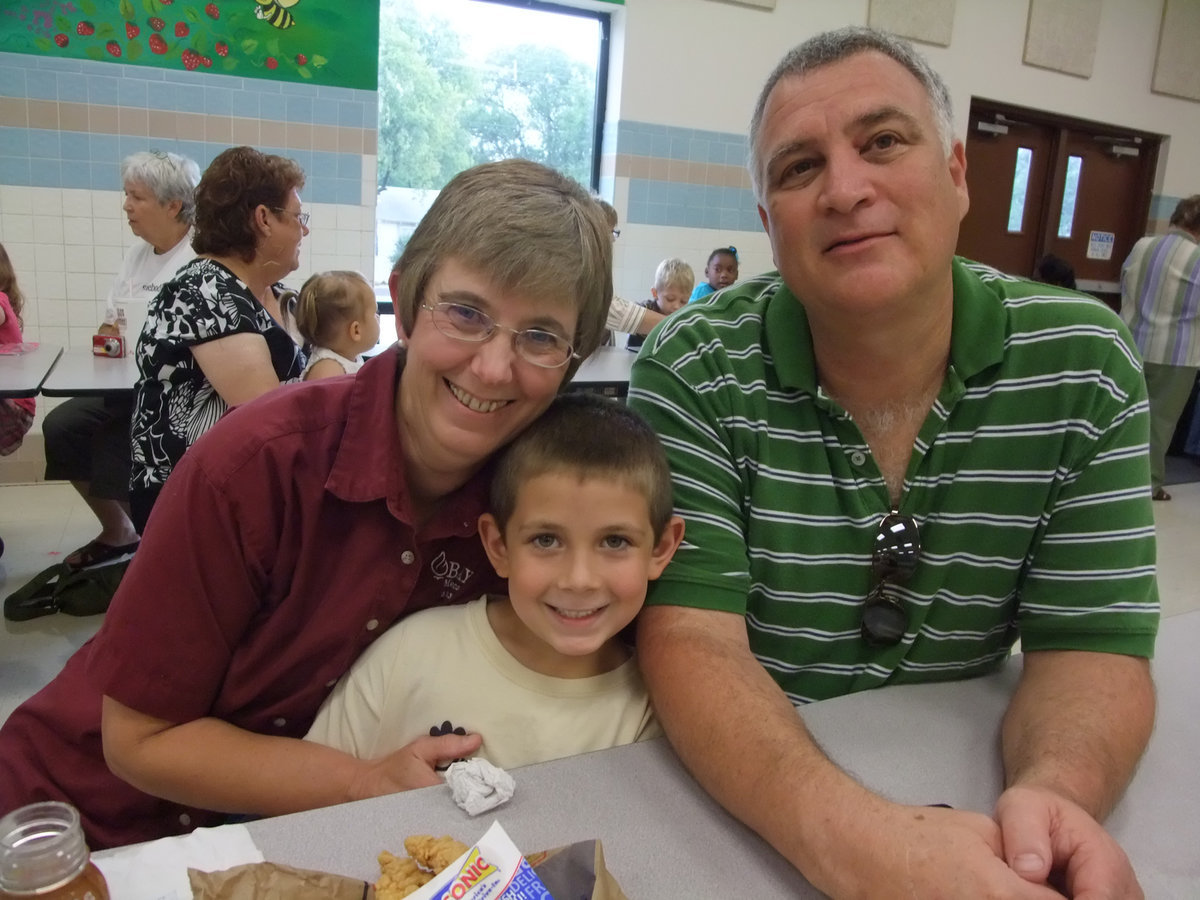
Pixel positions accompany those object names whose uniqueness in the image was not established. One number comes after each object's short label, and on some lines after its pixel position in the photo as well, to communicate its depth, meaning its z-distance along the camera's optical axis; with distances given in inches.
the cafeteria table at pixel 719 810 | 33.2
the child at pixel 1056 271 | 234.1
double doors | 265.0
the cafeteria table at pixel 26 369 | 103.5
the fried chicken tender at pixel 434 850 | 30.5
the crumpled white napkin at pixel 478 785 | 35.4
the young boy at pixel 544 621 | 45.8
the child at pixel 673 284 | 203.3
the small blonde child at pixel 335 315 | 118.6
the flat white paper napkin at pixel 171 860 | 30.1
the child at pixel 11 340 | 129.3
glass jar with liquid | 24.2
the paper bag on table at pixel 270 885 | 26.5
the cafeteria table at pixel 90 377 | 110.0
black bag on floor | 125.0
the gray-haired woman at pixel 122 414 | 122.8
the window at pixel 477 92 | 199.8
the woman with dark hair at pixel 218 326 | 95.2
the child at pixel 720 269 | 214.7
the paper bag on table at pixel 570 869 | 29.0
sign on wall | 288.8
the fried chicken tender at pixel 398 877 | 28.9
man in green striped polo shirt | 47.3
